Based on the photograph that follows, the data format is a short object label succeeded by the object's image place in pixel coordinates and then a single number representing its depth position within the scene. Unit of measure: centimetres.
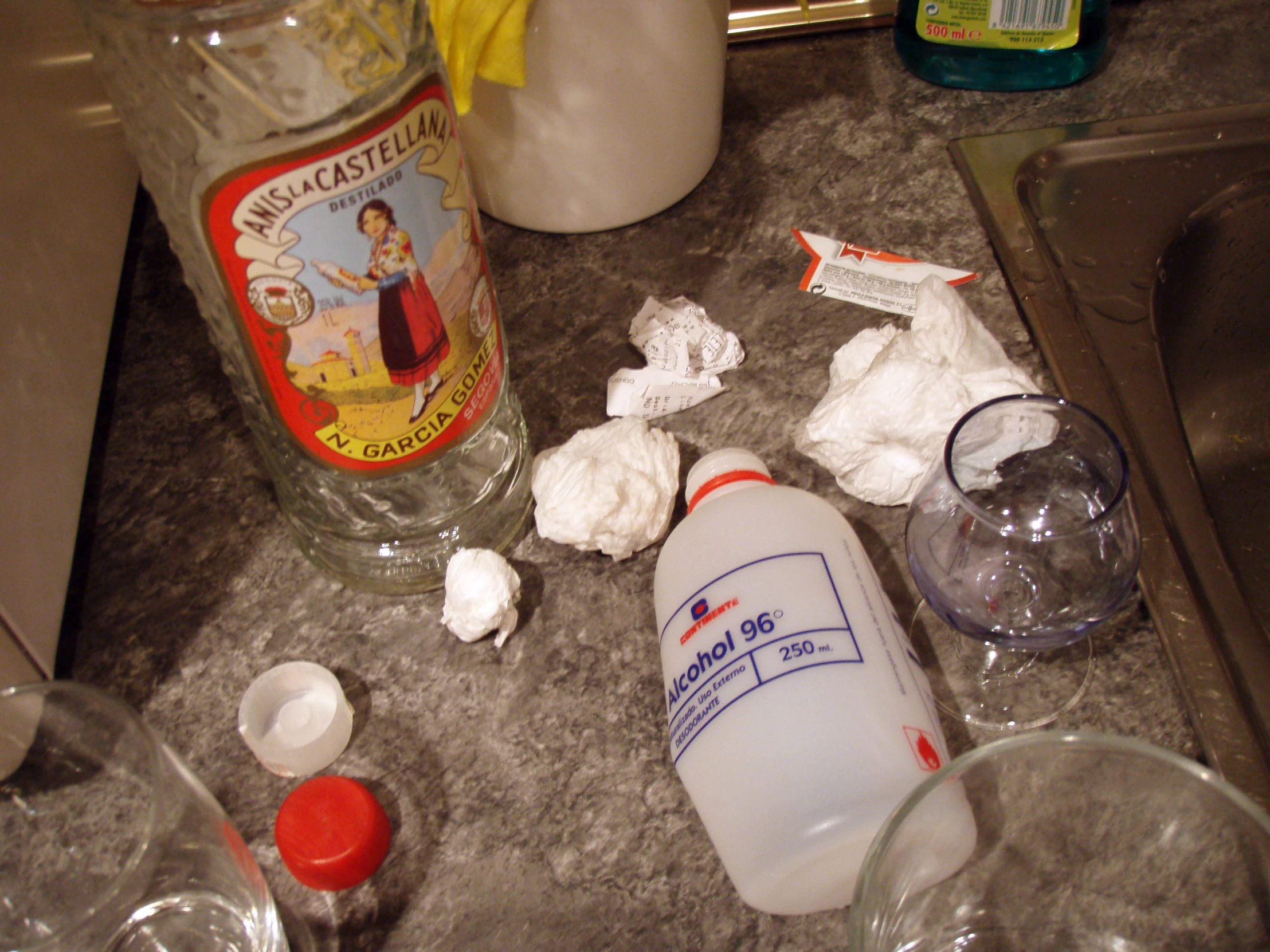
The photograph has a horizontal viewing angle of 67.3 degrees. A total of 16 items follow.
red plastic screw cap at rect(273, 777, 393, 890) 50
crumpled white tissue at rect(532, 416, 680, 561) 61
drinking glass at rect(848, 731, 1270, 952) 40
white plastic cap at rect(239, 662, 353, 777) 55
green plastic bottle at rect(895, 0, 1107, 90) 85
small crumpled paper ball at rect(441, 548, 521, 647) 59
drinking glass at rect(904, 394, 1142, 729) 52
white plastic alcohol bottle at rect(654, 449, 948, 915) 45
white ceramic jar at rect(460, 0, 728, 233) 67
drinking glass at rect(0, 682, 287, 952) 41
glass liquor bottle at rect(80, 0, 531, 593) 44
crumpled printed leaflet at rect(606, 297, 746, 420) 72
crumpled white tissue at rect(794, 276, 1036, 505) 63
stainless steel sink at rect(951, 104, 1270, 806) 67
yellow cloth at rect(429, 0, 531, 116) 62
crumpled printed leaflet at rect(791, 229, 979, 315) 76
